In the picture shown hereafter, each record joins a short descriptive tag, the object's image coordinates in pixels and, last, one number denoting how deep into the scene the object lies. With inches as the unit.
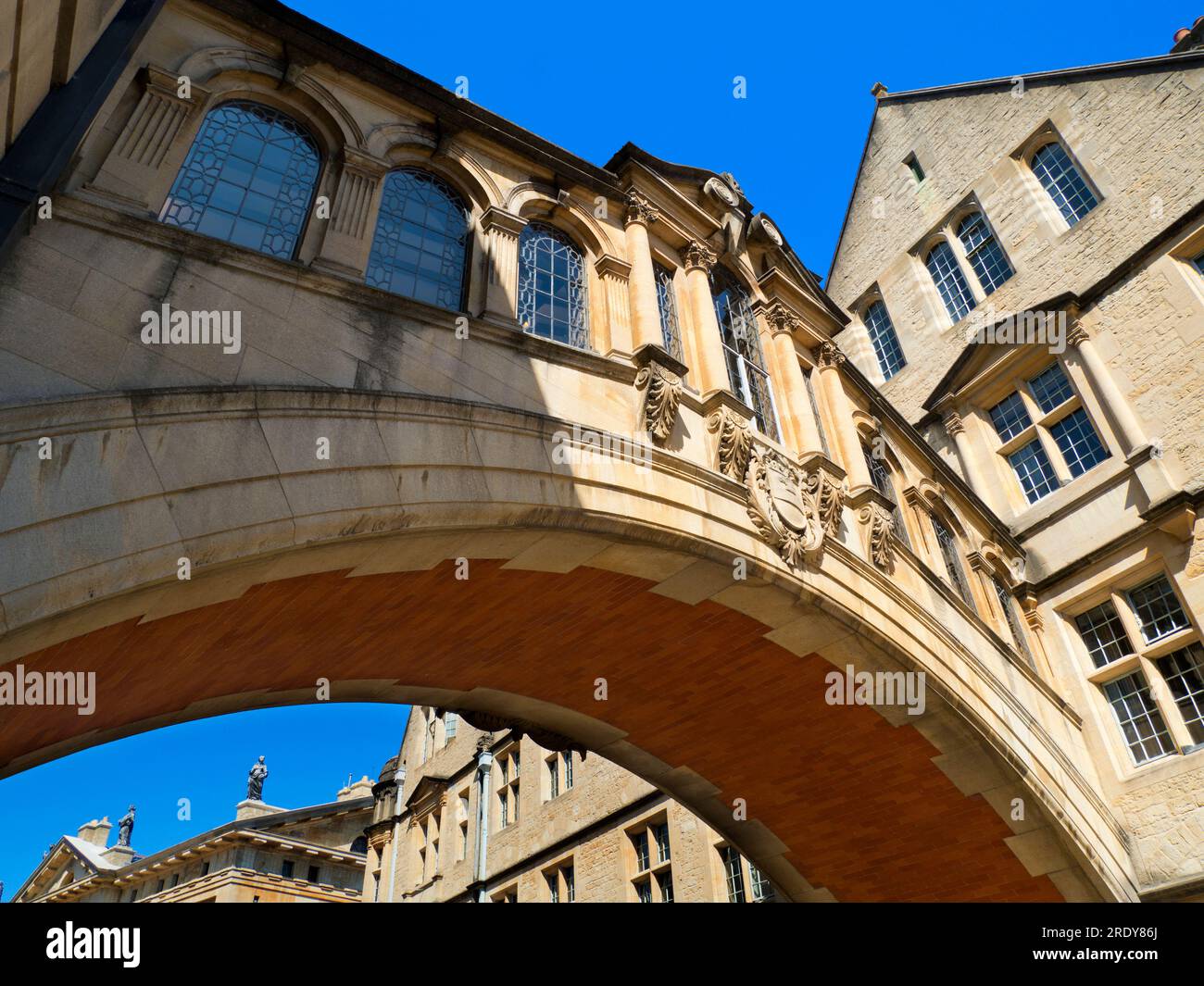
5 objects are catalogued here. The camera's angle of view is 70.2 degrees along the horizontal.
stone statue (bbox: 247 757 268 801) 1834.4
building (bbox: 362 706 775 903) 598.2
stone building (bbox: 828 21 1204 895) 449.1
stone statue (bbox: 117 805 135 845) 2128.4
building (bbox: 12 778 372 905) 1491.1
